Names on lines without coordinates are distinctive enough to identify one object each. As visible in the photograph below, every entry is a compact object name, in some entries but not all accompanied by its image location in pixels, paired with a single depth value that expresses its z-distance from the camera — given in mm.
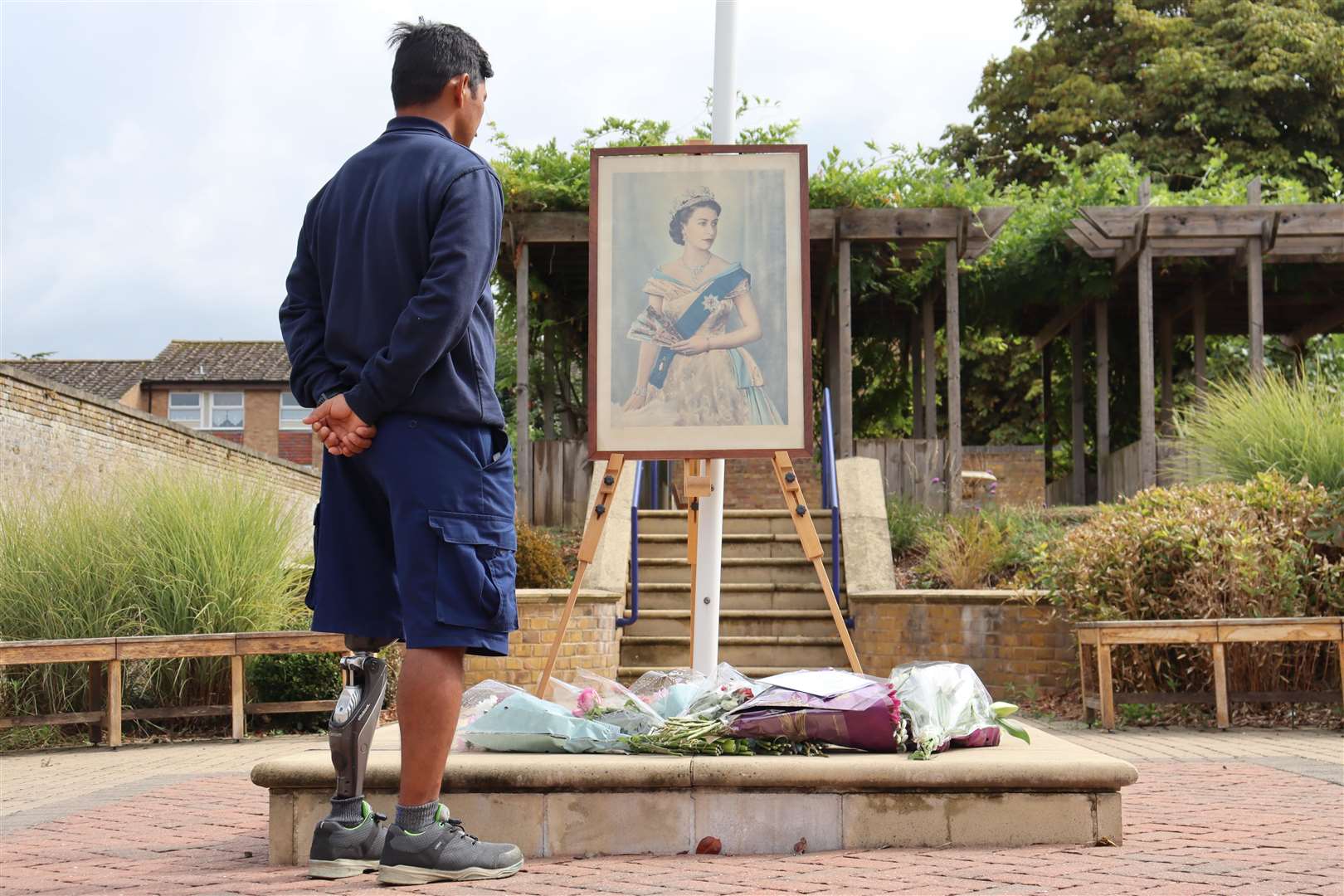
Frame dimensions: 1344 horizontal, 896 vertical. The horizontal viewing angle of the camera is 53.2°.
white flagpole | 5047
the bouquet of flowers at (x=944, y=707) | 3797
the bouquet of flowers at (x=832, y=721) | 3754
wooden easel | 5125
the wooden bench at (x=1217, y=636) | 7203
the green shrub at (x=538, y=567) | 9656
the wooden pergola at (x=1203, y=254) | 14023
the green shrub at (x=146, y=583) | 8188
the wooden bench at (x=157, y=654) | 7445
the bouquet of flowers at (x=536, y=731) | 3822
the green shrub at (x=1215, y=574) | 7734
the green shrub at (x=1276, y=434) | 8867
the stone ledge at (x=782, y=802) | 3492
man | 2875
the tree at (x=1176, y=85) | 23984
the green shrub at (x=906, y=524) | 11445
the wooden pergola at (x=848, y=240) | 13523
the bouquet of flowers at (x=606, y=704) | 3975
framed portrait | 5027
